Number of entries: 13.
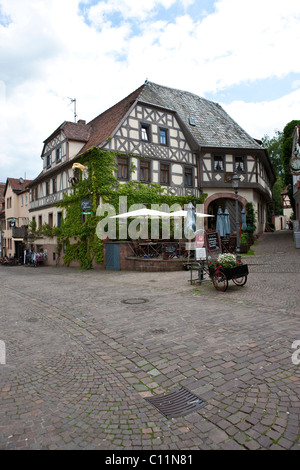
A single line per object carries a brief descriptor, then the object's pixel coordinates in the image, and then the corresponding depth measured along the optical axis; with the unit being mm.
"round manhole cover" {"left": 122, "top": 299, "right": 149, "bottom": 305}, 8193
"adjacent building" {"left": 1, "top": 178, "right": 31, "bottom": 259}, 34450
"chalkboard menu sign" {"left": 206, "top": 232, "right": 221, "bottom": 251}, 11164
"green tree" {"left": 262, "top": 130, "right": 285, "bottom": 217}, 49653
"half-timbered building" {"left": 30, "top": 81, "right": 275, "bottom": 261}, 21438
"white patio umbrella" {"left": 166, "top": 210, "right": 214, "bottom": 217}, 16909
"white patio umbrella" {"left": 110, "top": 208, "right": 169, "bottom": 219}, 16609
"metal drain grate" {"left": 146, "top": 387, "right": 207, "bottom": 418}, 3203
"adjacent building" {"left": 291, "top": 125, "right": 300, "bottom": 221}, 22022
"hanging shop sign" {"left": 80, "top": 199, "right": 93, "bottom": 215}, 19453
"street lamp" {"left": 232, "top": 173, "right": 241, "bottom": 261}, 14521
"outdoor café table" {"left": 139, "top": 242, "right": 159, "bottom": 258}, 16912
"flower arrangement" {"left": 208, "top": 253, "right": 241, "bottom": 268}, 9184
